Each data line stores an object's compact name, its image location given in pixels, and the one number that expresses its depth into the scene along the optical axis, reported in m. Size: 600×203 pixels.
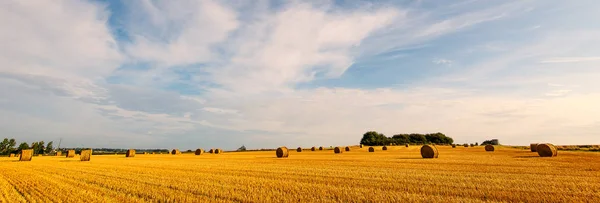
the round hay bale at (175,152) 55.37
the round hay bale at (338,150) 43.99
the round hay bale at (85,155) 29.47
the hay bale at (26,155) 30.56
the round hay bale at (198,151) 48.94
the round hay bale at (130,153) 41.61
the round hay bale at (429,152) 24.98
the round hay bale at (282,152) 31.36
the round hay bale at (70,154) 41.42
